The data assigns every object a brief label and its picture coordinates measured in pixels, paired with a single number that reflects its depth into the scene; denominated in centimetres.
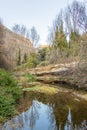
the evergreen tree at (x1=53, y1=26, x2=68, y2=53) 1800
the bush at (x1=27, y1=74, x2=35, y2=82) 1136
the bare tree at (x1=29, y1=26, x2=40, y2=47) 2674
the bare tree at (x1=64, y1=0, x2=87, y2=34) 702
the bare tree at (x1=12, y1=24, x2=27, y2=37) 2666
